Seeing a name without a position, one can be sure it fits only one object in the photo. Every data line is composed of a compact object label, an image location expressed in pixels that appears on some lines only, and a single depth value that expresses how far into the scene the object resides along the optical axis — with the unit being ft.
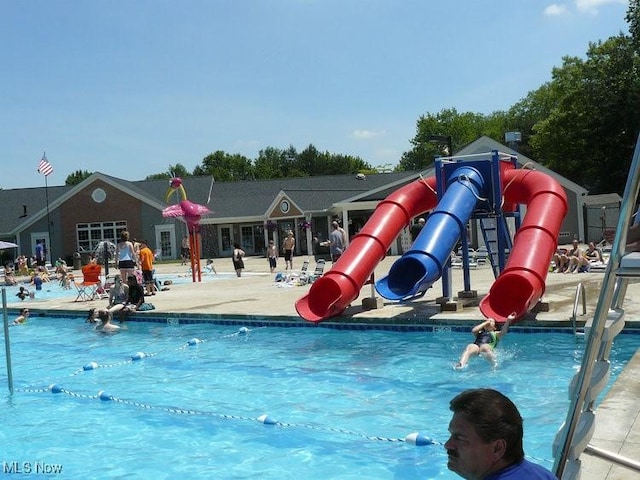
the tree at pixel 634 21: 130.82
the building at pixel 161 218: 129.39
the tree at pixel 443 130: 272.27
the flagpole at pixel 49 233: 137.36
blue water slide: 36.47
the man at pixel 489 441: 6.34
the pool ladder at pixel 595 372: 8.49
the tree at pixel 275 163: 323.68
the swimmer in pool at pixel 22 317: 51.80
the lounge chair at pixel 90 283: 58.85
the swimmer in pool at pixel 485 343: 29.60
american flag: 117.50
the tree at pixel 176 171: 365.16
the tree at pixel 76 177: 330.30
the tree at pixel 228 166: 332.60
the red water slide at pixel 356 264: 38.47
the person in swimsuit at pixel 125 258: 54.44
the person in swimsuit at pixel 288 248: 82.69
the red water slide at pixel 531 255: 33.55
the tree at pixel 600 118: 135.64
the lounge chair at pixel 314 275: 59.27
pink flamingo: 73.05
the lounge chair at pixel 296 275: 64.03
